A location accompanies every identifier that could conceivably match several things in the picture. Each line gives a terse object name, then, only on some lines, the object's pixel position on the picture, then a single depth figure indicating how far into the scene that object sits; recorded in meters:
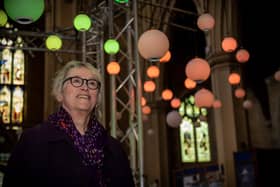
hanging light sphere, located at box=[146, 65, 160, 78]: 7.65
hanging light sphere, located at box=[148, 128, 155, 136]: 12.87
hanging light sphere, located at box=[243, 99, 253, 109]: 9.30
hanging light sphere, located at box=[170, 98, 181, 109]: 10.29
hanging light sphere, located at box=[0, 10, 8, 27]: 5.60
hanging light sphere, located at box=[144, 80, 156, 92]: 8.23
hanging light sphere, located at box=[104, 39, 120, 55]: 6.16
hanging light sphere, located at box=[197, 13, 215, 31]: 5.71
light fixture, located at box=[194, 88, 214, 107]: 6.11
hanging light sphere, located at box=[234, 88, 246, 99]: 8.63
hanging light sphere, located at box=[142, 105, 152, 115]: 10.35
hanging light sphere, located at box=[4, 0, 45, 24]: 3.46
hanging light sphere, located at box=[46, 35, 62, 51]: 6.52
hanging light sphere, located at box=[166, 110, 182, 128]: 8.65
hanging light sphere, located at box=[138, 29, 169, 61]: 4.41
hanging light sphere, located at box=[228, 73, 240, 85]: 7.97
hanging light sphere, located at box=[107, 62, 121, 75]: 6.42
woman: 1.53
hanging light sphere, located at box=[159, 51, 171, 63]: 6.44
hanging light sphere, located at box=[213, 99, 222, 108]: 8.87
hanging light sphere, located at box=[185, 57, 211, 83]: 5.18
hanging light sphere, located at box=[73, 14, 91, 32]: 6.08
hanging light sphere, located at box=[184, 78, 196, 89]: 7.84
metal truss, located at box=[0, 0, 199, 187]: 5.64
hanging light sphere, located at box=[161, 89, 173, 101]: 9.49
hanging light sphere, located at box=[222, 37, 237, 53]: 6.37
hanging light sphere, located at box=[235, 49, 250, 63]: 7.33
